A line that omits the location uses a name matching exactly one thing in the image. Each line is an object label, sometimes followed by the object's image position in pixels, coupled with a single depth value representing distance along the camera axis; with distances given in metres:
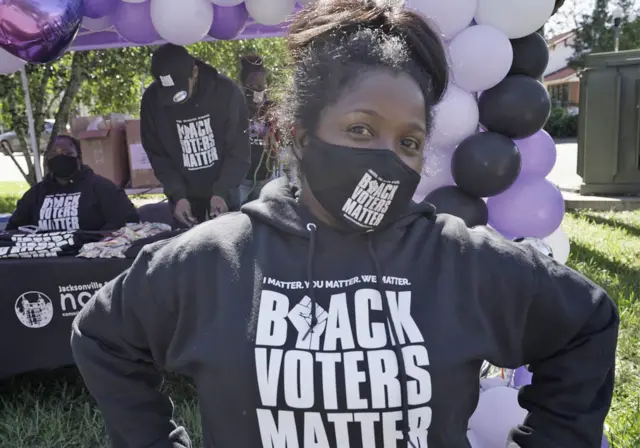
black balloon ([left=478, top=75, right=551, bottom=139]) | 2.84
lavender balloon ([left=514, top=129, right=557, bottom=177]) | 3.20
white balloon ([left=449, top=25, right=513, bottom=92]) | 2.77
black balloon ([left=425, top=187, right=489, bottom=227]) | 2.79
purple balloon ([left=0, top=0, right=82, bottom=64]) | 3.18
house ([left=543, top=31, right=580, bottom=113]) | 37.59
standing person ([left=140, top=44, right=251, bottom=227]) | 4.02
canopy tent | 5.95
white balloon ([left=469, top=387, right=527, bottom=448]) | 2.05
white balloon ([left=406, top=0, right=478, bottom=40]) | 2.73
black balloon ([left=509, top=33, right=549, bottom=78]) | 3.02
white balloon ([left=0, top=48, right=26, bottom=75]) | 4.57
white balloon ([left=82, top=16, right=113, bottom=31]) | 4.64
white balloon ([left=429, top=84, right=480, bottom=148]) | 2.79
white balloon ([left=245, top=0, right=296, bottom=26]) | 3.56
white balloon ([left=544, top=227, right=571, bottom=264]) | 3.39
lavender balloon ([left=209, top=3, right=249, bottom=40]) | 4.16
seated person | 3.93
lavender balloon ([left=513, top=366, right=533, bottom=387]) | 2.54
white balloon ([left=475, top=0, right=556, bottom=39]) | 2.80
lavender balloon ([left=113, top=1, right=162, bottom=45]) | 4.16
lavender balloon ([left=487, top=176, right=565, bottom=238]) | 3.07
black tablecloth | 3.12
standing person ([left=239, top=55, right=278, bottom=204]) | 5.07
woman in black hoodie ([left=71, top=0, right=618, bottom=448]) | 1.04
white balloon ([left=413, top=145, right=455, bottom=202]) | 2.94
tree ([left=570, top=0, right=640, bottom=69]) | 27.72
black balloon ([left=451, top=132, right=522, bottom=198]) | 2.76
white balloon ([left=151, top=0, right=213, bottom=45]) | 3.51
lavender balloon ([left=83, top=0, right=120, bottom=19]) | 3.68
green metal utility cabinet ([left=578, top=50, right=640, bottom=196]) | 8.31
